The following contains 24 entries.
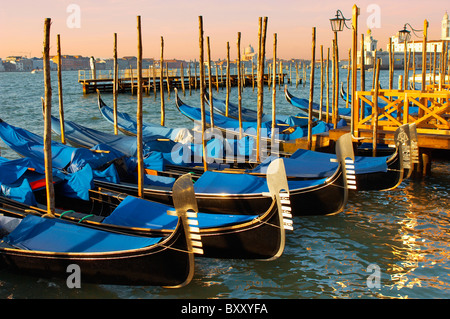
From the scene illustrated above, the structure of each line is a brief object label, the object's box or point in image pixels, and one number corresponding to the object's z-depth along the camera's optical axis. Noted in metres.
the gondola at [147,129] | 12.04
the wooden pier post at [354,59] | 9.75
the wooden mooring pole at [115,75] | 13.07
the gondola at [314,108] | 16.25
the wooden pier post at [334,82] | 13.30
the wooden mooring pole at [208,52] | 11.82
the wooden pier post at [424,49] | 11.01
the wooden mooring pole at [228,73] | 15.88
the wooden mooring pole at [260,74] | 9.81
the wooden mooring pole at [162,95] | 14.60
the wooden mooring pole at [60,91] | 10.50
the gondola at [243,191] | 7.52
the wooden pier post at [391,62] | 13.99
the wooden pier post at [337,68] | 12.40
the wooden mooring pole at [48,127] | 6.41
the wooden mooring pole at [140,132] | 7.49
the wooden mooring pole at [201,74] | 9.08
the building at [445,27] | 89.44
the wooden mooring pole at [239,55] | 12.10
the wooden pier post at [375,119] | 9.81
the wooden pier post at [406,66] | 17.72
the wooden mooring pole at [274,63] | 11.43
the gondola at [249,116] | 14.14
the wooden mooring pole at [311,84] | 10.96
